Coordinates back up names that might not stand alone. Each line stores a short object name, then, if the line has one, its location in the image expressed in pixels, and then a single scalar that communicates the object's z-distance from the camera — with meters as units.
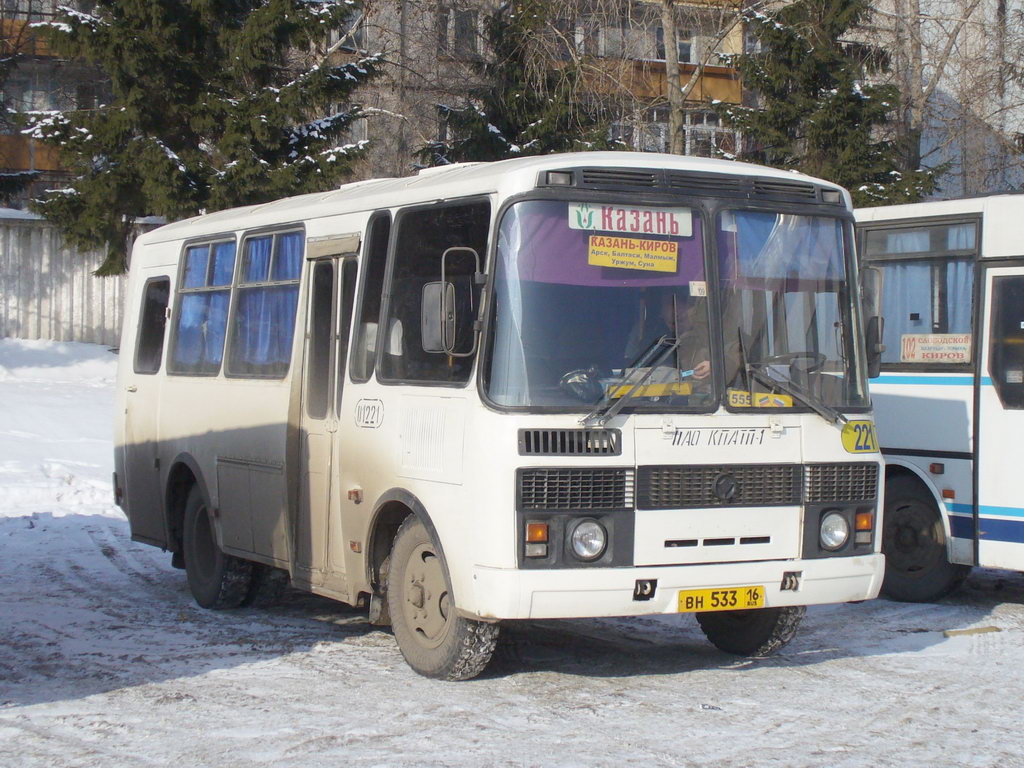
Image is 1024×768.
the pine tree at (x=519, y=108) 24.14
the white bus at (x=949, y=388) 10.43
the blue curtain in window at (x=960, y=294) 10.81
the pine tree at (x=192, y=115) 20.98
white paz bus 7.09
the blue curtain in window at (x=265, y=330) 9.53
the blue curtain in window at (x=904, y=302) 11.18
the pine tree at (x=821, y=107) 23.84
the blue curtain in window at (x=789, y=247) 7.70
